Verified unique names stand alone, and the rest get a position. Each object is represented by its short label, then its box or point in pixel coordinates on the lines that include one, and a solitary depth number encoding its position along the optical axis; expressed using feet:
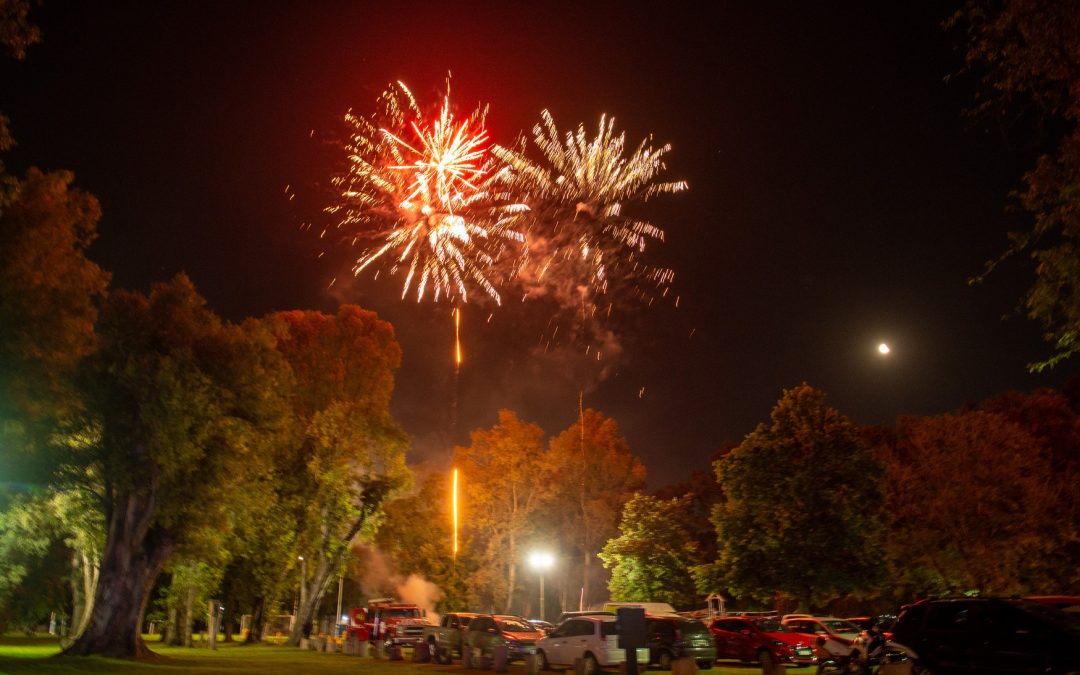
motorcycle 44.83
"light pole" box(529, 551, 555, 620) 155.63
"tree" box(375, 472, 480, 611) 133.90
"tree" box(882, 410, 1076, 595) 102.17
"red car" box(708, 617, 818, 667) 82.17
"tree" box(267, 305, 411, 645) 115.24
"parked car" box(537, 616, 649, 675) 69.46
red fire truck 106.01
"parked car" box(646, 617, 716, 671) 73.05
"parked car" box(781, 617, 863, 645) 84.09
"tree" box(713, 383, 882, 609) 102.83
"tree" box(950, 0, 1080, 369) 42.29
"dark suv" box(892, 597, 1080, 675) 38.22
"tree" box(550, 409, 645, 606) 189.88
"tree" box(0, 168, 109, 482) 71.26
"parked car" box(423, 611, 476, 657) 90.58
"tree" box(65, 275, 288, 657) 80.23
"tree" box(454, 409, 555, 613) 173.37
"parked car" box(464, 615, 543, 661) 86.89
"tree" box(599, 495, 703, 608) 144.77
